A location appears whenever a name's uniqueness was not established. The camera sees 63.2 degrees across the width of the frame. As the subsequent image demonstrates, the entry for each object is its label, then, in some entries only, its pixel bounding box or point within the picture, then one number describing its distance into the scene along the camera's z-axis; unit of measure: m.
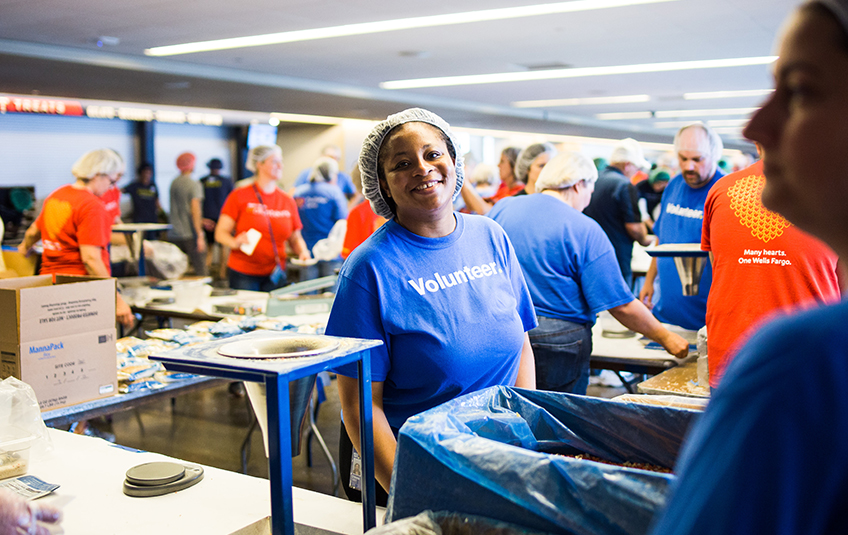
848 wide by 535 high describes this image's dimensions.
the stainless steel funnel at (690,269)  2.81
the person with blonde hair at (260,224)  4.79
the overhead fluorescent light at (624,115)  14.31
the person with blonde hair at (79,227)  3.81
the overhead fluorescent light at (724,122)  15.39
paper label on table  1.49
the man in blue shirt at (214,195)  9.76
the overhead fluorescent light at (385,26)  5.58
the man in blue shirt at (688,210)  3.39
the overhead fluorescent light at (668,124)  16.56
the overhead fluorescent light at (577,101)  11.79
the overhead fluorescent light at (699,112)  13.64
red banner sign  10.44
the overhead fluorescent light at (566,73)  8.38
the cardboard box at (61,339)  2.12
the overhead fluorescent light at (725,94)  10.98
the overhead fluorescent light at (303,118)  13.75
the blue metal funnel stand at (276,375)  0.99
